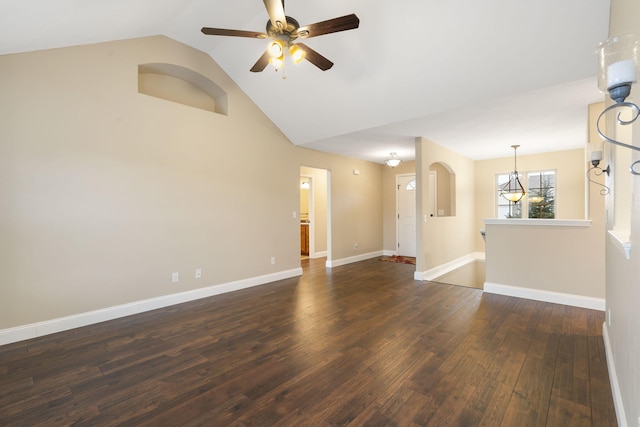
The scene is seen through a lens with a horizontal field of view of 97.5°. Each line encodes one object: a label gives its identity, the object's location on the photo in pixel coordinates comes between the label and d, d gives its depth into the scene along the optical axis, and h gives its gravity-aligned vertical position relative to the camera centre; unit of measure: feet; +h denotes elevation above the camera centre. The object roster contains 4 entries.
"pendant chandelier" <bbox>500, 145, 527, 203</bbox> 21.70 +1.77
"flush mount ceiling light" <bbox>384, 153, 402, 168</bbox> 19.83 +3.23
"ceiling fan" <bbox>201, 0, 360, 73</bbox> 7.73 +5.22
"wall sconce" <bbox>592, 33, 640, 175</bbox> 3.10 +1.61
